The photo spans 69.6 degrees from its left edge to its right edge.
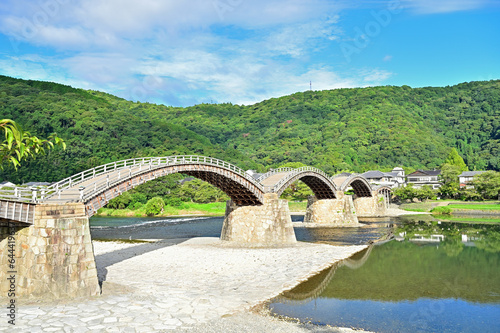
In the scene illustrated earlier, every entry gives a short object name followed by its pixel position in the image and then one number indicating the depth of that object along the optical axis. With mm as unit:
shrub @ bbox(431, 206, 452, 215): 68250
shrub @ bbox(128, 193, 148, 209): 78062
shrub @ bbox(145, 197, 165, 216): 73125
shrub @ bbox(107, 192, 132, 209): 77938
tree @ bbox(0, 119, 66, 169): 6598
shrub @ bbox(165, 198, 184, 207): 79938
